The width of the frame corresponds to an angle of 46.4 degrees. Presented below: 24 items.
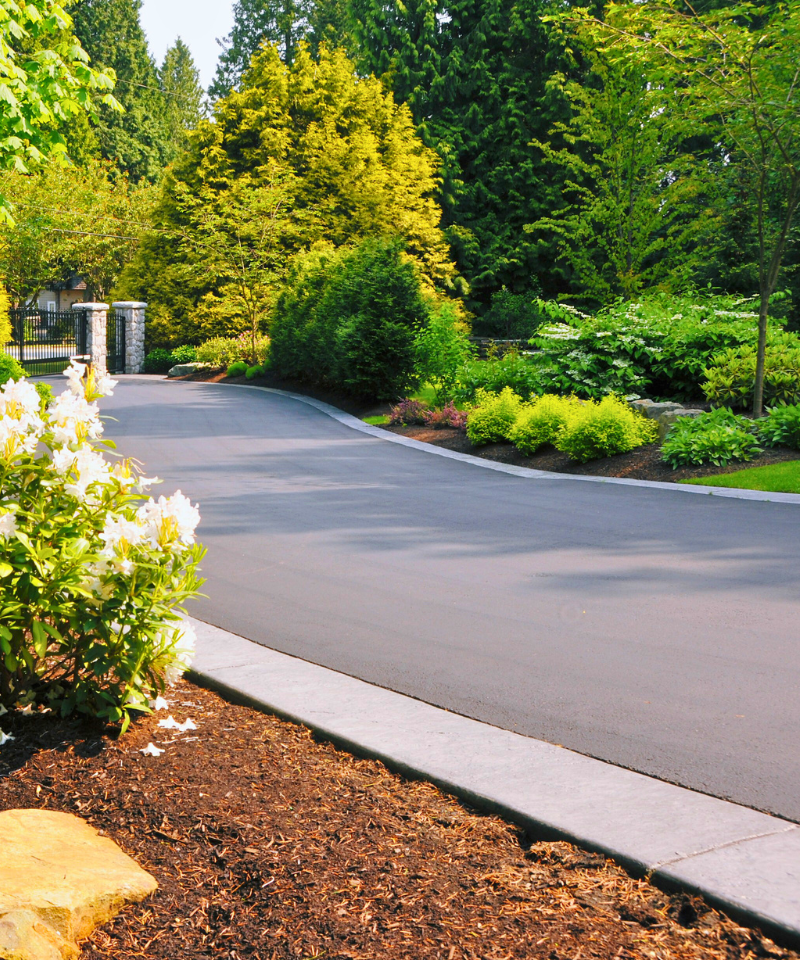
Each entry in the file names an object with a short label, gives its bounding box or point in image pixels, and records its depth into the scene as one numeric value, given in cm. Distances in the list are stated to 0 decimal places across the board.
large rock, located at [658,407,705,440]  1304
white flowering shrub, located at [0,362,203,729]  357
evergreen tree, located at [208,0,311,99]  5981
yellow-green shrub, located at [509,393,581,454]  1333
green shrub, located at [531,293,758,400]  1495
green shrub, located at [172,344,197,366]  3450
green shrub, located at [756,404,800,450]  1204
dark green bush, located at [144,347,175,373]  3522
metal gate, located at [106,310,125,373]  3566
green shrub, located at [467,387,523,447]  1428
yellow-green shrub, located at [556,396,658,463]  1246
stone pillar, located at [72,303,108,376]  3328
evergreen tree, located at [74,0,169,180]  5569
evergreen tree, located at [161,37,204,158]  6788
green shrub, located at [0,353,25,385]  1430
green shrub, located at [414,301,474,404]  1856
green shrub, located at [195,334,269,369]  3200
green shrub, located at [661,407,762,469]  1185
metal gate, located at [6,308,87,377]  3401
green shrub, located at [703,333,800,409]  1353
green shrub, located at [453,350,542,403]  1609
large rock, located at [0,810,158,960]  236
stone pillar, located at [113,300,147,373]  3509
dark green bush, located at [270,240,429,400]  2006
